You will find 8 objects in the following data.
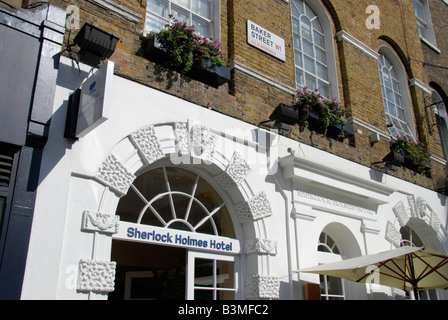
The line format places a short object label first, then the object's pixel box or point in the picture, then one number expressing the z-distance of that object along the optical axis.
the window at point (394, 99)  10.41
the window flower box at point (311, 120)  6.88
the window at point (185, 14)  6.41
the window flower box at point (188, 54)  5.81
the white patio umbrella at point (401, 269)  5.58
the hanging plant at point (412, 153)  9.63
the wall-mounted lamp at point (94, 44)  4.79
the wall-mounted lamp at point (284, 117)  6.84
